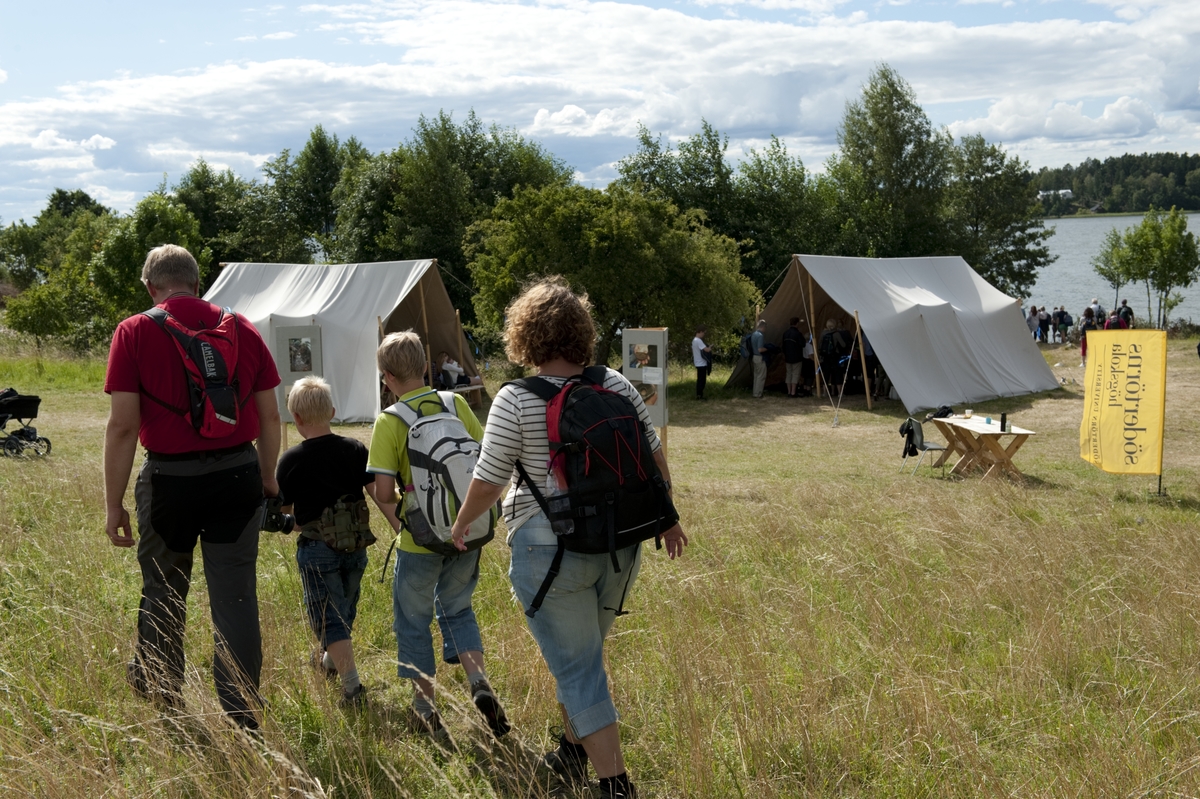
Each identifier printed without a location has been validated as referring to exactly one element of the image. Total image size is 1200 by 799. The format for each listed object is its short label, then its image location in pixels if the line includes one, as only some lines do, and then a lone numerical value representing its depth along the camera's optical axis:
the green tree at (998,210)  38.81
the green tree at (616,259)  17.09
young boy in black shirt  3.19
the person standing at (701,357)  16.62
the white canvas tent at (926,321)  15.51
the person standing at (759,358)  16.89
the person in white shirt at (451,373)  15.62
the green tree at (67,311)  24.02
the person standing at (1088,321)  25.12
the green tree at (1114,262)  31.42
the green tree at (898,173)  35.53
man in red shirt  2.75
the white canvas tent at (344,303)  14.58
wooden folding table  9.32
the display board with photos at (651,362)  8.80
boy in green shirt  2.96
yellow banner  8.03
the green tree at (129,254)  29.38
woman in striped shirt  2.31
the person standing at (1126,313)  24.23
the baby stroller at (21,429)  10.16
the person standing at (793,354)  16.84
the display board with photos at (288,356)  9.99
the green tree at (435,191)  30.39
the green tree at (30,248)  48.75
